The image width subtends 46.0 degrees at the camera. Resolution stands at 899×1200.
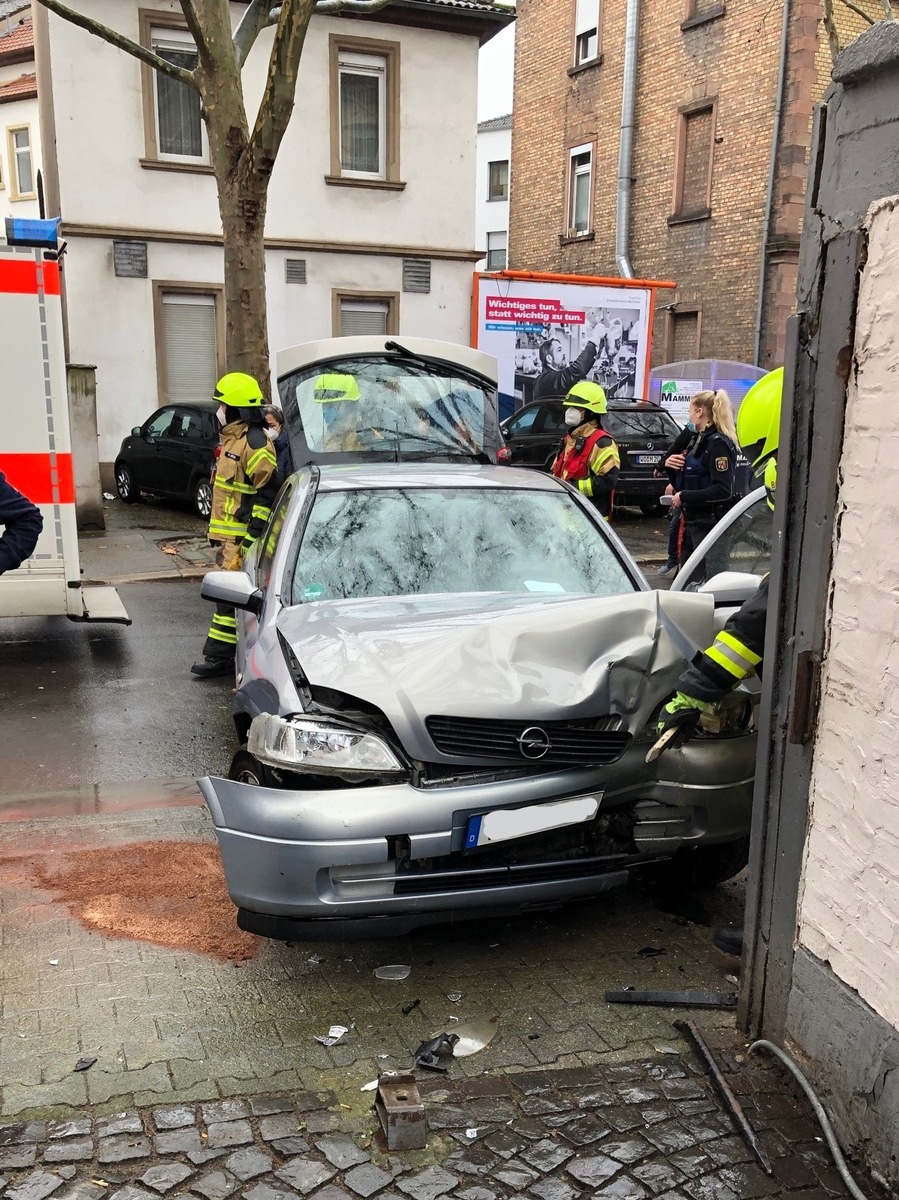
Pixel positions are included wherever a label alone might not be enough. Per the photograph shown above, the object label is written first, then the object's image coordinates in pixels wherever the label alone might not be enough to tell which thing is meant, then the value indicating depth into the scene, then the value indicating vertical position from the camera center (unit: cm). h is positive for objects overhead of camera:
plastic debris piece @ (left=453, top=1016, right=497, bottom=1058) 312 -206
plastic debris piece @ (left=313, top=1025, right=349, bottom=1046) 314 -205
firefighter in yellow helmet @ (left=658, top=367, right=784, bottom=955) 325 -93
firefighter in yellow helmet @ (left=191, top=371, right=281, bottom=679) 714 -109
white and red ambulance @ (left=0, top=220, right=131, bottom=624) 694 -60
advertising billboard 1841 +11
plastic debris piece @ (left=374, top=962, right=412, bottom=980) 352 -209
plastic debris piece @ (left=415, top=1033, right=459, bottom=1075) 303 -204
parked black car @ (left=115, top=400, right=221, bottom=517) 1449 -176
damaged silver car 318 -134
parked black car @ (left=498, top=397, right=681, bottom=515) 1517 -154
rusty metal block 268 -195
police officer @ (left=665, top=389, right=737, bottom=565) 876 -108
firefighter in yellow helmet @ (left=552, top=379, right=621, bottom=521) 829 -88
